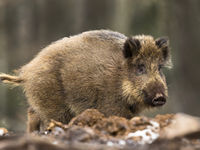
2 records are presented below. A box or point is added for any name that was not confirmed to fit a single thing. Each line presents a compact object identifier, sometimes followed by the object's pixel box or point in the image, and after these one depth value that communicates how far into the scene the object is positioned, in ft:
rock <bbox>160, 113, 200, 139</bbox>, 26.86
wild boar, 46.19
